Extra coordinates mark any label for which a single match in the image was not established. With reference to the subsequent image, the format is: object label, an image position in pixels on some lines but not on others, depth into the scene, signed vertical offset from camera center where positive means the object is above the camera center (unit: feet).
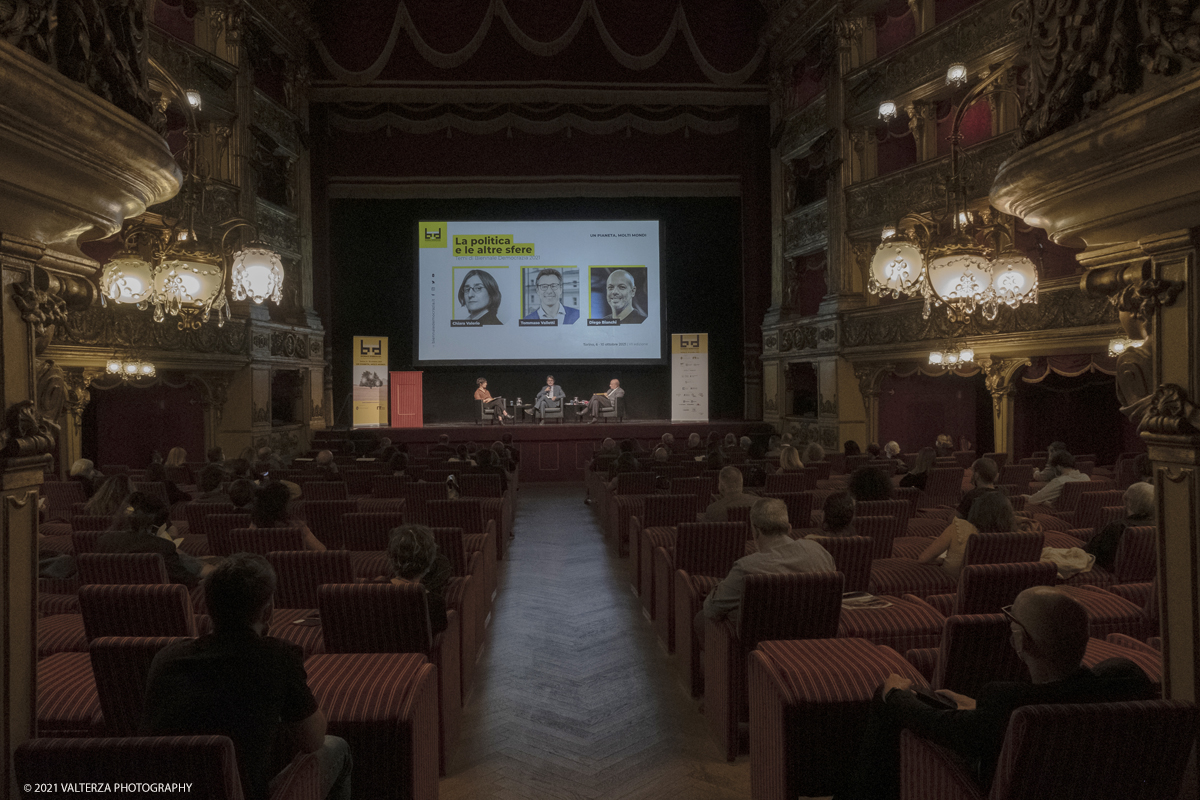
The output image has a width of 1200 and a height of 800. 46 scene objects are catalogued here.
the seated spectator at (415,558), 9.48 -1.90
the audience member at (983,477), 13.51 -1.38
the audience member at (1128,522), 11.73 -1.90
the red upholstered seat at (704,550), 13.00 -2.50
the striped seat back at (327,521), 15.40 -2.26
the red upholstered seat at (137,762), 4.34 -2.03
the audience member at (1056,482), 18.94 -2.02
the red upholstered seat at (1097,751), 4.60 -2.14
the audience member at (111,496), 15.15 -1.65
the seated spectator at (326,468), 24.92 -2.02
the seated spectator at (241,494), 15.58 -1.70
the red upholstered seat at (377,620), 8.51 -2.40
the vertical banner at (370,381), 49.52 +1.90
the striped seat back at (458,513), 17.54 -2.43
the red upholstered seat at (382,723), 7.05 -2.92
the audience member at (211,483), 19.61 -1.85
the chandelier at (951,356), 33.32 +2.04
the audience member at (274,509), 13.52 -1.75
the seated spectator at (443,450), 31.04 -1.72
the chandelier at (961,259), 15.15 +3.04
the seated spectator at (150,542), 11.32 -1.93
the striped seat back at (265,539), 12.64 -2.14
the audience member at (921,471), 20.52 -1.88
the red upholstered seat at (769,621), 8.82 -2.57
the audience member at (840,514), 12.10 -1.76
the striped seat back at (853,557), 10.71 -2.21
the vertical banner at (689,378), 49.26 +1.82
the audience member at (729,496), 15.51 -1.89
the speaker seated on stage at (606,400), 50.08 +0.47
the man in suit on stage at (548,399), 50.49 +0.59
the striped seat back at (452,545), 13.04 -2.36
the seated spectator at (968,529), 11.86 -2.01
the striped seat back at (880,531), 13.37 -2.30
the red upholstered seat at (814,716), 7.23 -3.00
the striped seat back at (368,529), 15.05 -2.39
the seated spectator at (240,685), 5.42 -1.98
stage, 42.70 -1.76
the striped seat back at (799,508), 16.66 -2.28
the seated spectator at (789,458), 24.35 -1.72
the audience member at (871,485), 15.51 -1.68
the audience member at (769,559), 9.56 -1.97
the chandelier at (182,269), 13.52 +2.71
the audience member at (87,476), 21.84 -1.91
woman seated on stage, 50.47 +0.43
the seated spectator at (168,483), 19.53 -1.96
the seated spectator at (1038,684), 5.24 -1.97
